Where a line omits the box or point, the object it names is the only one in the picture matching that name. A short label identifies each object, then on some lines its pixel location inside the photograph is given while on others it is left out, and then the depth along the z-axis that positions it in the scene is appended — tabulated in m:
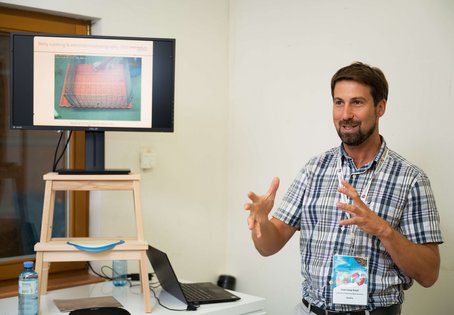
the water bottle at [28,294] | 1.94
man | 1.81
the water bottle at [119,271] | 2.57
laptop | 2.20
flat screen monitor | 2.12
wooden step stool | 2.04
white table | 2.14
